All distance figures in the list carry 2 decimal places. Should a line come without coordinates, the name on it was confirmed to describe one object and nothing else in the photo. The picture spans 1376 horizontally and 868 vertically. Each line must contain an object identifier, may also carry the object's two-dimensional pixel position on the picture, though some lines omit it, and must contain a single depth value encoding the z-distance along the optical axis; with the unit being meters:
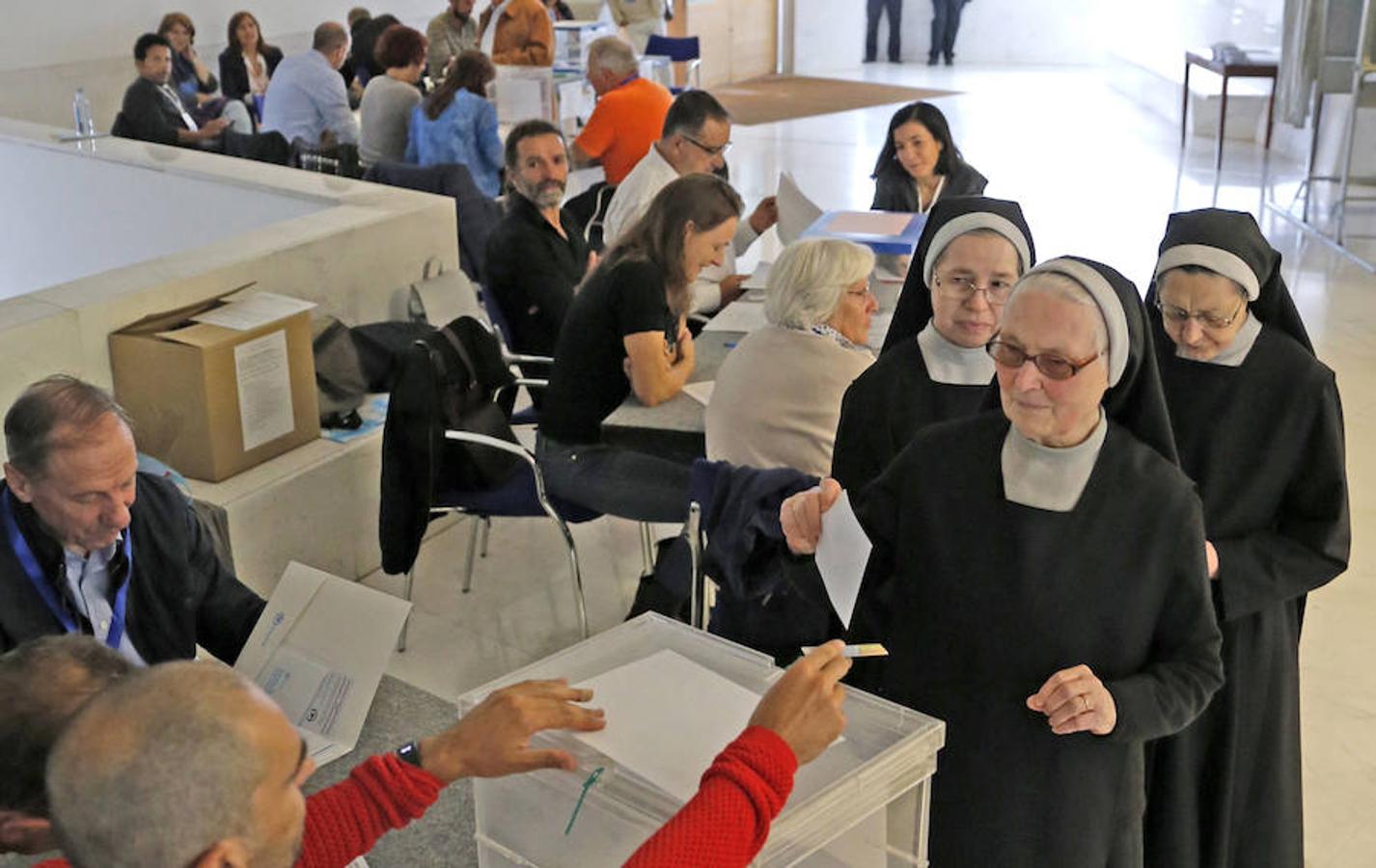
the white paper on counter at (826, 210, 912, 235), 4.96
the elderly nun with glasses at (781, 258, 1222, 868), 1.97
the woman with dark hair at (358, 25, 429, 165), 7.50
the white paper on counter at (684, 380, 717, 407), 4.07
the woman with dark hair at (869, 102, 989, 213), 5.48
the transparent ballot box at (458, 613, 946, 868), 1.55
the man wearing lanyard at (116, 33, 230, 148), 8.14
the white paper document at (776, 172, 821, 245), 5.45
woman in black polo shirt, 4.00
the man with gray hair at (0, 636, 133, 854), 1.58
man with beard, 4.98
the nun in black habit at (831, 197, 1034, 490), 2.68
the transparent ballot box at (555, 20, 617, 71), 10.59
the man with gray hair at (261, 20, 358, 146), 8.02
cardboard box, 4.07
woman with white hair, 3.38
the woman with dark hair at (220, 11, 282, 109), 10.58
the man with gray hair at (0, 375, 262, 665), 2.45
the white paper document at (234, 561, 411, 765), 2.20
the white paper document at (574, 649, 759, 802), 1.57
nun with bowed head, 2.41
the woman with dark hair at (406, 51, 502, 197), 7.22
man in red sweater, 1.28
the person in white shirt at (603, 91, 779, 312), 5.52
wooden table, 10.21
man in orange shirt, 6.86
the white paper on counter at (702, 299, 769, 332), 4.71
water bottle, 6.48
